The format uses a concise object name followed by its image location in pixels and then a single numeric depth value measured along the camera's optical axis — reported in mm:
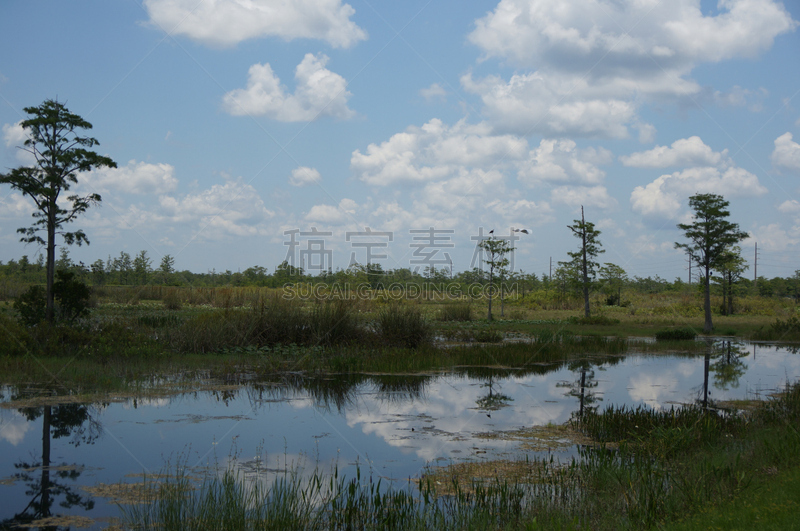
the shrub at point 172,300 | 35625
